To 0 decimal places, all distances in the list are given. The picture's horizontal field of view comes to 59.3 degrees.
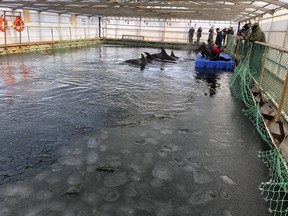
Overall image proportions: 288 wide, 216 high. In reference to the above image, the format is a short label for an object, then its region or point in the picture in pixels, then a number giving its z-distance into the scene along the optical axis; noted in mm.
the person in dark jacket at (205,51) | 17227
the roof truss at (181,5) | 13992
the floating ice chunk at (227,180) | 4348
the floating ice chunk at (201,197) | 3896
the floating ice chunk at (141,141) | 5697
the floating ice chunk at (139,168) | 4652
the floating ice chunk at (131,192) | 3979
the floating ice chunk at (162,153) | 5214
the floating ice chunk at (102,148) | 5350
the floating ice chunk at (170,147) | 5473
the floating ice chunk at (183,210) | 3639
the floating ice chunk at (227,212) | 3641
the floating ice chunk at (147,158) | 4966
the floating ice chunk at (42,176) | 4281
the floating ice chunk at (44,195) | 3844
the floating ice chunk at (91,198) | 3781
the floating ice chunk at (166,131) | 6269
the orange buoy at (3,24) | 19141
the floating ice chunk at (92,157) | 4873
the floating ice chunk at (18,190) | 3893
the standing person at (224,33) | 29200
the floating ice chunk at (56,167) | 4560
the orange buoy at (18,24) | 20697
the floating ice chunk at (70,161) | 4766
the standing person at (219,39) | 24186
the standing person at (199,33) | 32406
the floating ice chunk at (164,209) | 3618
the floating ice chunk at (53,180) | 4203
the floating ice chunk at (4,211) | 3486
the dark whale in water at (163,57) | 19906
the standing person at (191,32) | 33406
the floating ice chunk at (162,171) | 4508
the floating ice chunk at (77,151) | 5155
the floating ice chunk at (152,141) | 5719
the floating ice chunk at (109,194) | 3867
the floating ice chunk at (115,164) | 4778
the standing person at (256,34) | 10172
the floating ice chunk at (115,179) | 4238
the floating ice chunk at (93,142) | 5500
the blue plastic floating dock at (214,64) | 15828
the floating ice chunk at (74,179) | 4220
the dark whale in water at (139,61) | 16738
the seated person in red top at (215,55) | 16166
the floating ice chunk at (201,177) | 4398
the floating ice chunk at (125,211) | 3572
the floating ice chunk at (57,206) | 3600
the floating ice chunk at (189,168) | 4703
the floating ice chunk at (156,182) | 4254
